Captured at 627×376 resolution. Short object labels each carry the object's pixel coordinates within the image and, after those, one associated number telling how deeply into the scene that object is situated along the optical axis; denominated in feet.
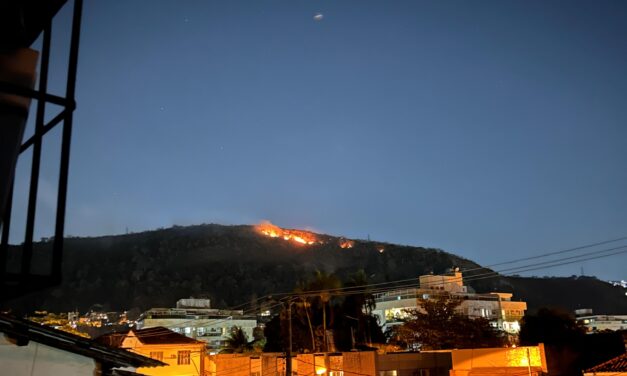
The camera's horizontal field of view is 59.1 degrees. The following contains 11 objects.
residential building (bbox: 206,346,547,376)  91.61
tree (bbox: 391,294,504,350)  140.87
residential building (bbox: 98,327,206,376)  127.13
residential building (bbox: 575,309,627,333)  270.46
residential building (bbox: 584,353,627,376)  69.89
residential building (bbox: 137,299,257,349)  261.65
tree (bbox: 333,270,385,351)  165.48
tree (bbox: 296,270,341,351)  160.88
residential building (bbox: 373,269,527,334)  239.30
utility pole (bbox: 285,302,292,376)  78.47
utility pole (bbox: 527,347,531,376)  88.92
